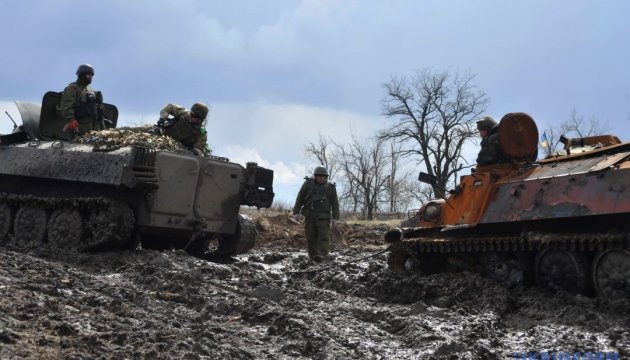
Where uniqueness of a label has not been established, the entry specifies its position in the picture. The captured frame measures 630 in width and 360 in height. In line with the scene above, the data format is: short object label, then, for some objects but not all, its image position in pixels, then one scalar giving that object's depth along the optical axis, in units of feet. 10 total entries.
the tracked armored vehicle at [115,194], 33.04
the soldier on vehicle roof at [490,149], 32.31
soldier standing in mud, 40.04
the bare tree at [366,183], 168.38
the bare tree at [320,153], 179.90
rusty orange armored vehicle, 24.98
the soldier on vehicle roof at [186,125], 39.22
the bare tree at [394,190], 175.63
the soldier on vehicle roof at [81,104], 38.06
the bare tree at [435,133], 147.43
